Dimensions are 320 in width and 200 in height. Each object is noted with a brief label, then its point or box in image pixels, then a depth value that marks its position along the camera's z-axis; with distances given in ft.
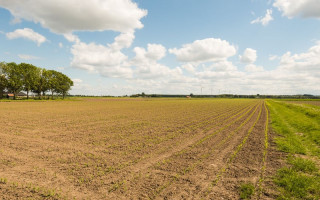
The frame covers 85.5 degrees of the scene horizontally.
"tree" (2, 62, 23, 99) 228.02
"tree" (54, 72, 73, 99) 307.99
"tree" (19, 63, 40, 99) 244.61
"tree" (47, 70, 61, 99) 281.74
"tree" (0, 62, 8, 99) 223.30
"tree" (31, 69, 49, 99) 261.15
